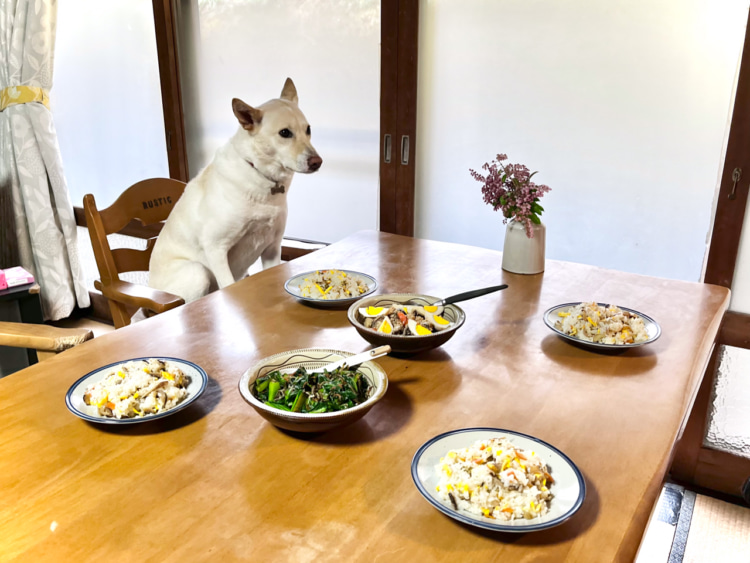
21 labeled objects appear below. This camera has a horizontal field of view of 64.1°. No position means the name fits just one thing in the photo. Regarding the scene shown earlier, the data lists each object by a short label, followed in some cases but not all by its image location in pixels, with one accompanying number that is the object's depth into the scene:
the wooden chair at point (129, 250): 1.74
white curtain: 2.84
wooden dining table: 0.70
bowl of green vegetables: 0.86
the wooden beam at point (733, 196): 1.85
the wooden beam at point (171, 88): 2.97
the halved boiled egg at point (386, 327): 1.17
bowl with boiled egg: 1.14
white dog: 1.96
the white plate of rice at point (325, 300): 1.41
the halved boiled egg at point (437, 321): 1.19
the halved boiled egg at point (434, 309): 1.25
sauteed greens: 0.90
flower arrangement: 1.64
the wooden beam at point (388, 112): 2.43
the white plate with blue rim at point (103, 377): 0.90
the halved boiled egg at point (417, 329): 1.16
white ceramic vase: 1.67
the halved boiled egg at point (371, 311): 1.24
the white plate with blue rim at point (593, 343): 1.18
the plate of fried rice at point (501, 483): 0.70
